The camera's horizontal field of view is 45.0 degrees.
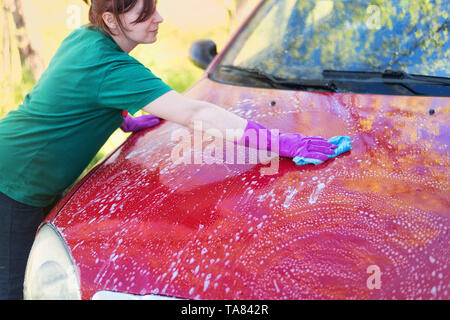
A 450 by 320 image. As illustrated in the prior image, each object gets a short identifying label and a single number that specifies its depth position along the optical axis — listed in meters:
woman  1.86
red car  1.40
